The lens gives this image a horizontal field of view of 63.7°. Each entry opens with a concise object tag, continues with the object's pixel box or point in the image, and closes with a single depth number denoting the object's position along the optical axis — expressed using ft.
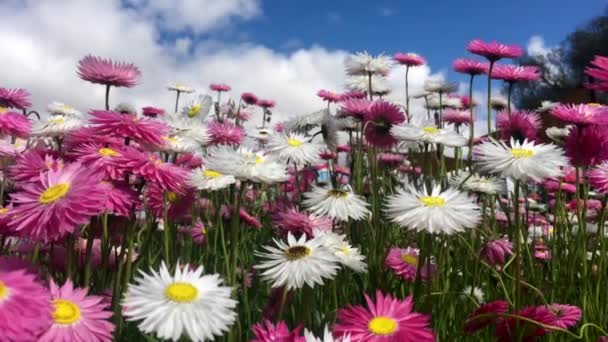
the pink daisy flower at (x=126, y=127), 0.91
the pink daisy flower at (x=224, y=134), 1.54
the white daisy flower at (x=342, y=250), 0.94
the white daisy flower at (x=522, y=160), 0.89
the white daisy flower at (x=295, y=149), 1.15
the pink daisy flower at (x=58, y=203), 0.66
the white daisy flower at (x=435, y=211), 0.88
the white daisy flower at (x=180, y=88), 2.85
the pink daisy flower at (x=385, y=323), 0.72
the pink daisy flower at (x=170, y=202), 1.10
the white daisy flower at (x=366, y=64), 2.13
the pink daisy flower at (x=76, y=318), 0.59
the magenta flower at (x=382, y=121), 1.50
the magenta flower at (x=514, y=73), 1.73
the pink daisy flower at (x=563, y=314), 0.87
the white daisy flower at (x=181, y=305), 0.57
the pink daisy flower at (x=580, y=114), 1.14
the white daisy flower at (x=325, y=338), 0.56
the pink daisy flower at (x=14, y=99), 1.59
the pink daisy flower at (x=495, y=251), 1.21
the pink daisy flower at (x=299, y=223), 1.10
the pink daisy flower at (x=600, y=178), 1.12
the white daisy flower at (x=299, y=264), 0.77
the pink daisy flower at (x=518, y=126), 1.56
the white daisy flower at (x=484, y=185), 1.46
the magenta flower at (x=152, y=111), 2.57
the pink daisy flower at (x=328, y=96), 2.59
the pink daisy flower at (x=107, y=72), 1.26
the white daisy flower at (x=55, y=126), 1.14
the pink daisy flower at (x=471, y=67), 1.92
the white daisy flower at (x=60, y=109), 1.94
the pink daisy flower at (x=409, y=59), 2.31
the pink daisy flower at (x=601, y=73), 0.76
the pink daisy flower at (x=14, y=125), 1.19
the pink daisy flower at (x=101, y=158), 0.80
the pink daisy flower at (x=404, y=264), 1.14
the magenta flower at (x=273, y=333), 0.60
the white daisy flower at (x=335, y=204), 1.09
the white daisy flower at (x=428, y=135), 1.24
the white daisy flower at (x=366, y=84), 2.25
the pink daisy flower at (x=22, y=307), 0.50
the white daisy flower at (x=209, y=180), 1.07
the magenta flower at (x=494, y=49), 1.74
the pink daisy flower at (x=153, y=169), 0.81
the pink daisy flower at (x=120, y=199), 0.78
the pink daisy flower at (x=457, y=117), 2.31
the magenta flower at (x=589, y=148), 1.12
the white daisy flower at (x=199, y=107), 1.87
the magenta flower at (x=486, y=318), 0.87
